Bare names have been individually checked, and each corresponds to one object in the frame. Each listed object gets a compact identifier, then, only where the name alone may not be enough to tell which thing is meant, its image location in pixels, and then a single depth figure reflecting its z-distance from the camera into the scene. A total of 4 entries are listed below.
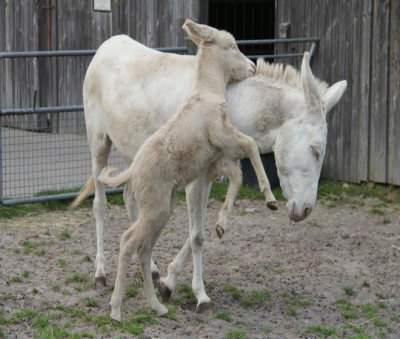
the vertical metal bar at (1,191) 12.74
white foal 8.13
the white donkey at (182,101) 8.56
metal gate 13.20
